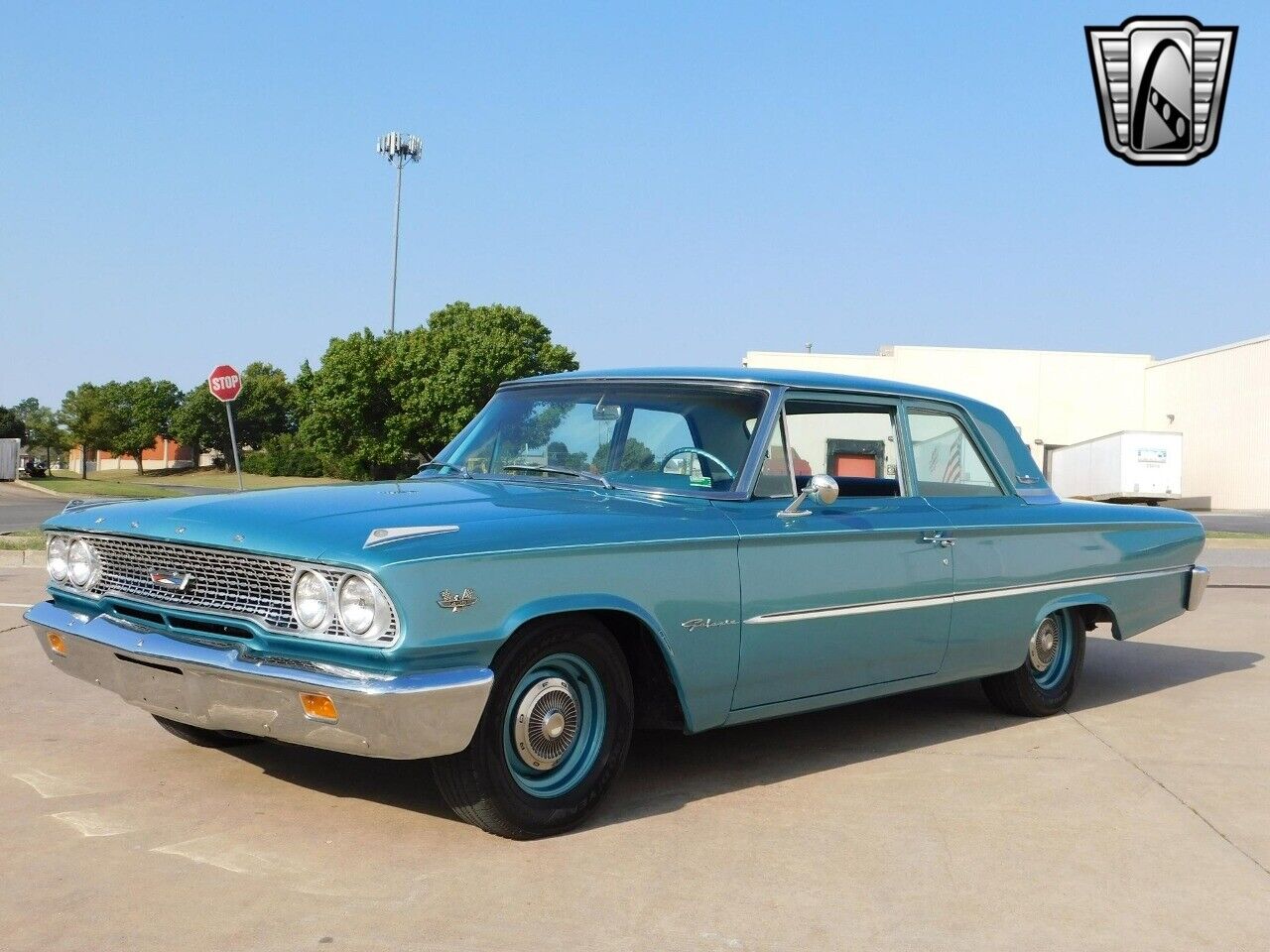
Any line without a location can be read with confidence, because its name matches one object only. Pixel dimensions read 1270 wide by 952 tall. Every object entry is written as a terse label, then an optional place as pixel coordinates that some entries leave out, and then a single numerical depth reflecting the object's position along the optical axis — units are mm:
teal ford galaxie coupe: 3793
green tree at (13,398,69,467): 104875
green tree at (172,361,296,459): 99312
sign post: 15783
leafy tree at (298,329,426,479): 62125
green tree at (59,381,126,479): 91938
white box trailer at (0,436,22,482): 54062
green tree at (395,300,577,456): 59750
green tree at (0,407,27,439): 98894
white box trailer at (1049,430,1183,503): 42500
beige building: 48719
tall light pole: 62000
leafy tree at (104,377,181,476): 99188
